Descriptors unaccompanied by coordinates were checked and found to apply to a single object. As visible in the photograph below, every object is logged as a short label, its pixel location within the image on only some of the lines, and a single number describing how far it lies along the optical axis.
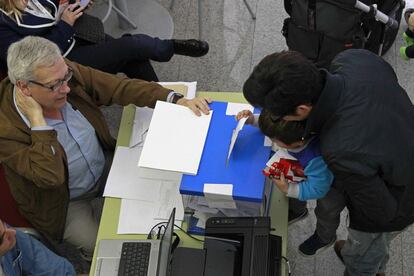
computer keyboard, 1.73
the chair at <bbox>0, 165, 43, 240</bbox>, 1.98
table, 1.79
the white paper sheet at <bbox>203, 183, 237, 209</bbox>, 1.58
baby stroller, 2.38
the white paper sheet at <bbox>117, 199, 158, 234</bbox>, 1.84
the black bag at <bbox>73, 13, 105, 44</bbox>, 2.70
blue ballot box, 1.60
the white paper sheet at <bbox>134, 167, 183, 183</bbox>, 1.94
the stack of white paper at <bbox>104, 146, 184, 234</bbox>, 1.86
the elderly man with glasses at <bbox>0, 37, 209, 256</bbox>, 1.85
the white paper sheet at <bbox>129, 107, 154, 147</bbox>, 2.08
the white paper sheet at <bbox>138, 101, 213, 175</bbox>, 1.67
